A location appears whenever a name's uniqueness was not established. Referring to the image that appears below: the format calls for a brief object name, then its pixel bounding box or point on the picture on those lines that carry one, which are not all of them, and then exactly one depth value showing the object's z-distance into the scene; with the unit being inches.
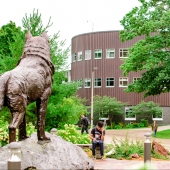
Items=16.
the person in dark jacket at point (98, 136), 484.4
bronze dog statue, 295.6
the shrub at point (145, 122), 1875.0
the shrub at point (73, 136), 594.5
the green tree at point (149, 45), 1127.0
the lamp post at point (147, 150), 392.2
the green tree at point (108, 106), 1843.0
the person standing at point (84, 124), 1028.5
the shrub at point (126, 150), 520.1
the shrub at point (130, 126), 1830.2
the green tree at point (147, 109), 1849.2
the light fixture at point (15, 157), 216.1
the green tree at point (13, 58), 645.3
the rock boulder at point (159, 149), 563.2
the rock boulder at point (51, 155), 300.5
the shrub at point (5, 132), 528.4
